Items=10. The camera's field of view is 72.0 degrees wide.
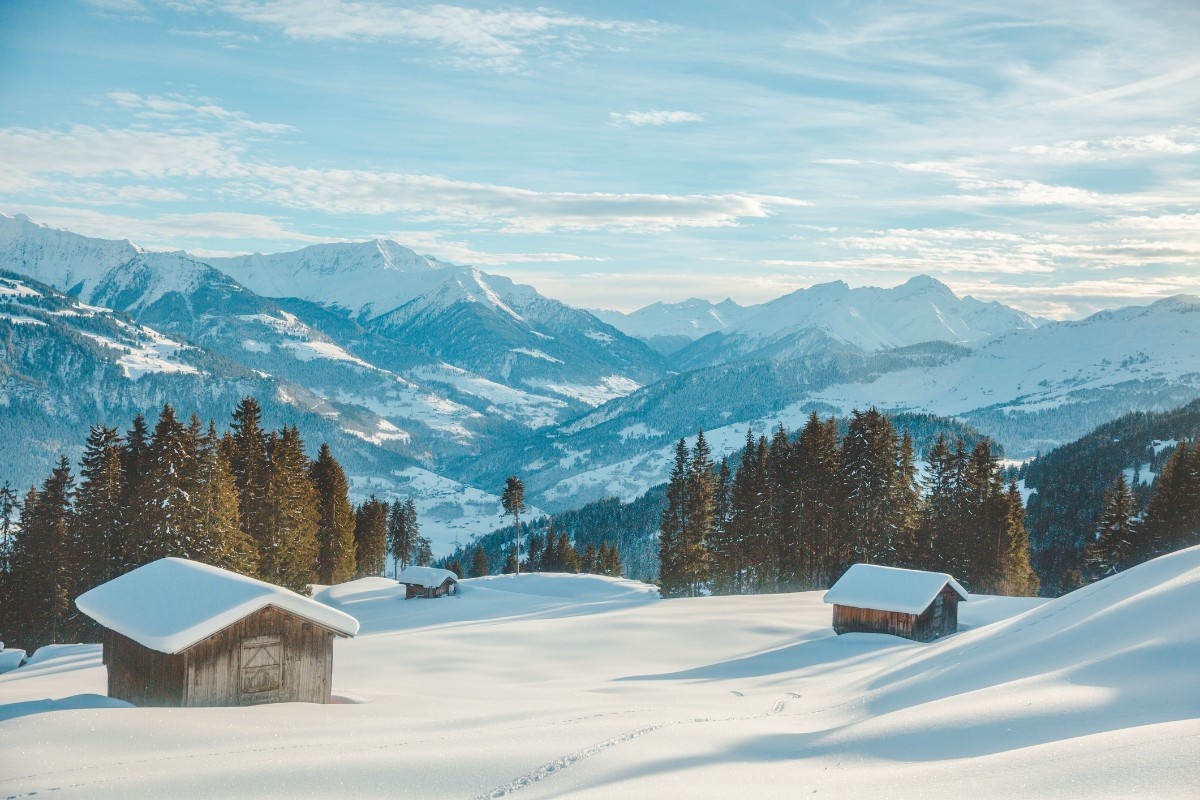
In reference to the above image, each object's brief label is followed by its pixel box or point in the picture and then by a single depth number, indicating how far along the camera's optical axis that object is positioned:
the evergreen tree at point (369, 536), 81.00
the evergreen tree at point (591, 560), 101.88
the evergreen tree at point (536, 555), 106.69
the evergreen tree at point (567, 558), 97.62
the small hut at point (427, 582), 63.69
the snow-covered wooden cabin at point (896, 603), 38.47
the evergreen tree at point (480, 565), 103.25
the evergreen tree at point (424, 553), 124.69
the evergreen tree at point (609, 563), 99.75
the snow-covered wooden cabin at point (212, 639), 20.03
